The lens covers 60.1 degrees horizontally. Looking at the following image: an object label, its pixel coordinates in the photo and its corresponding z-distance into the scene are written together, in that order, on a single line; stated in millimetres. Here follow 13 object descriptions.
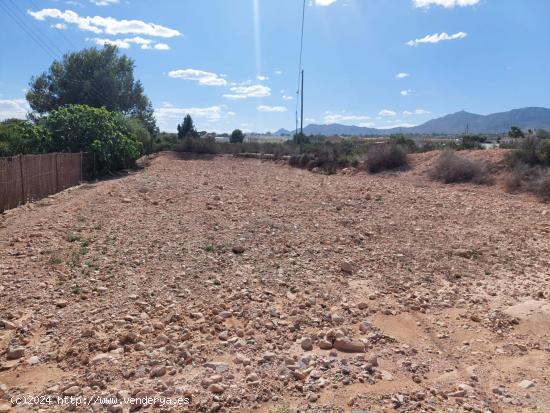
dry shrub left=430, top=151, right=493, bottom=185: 16953
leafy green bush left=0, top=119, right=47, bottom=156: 18062
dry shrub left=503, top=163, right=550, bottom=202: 13844
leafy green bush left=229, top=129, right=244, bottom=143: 56375
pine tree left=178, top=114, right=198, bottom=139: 47844
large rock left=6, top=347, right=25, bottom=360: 4438
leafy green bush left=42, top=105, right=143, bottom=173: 19359
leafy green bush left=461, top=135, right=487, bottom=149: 23478
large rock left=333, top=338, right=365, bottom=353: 4695
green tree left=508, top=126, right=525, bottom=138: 36606
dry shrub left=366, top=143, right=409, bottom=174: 21969
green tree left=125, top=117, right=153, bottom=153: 25562
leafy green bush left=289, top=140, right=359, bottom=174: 24438
